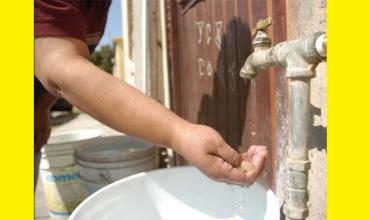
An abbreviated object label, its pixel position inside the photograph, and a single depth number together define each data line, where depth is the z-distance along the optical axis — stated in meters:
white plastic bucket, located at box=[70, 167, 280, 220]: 1.03
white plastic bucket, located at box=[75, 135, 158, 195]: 1.71
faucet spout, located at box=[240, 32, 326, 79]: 0.63
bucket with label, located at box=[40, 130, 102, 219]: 2.15
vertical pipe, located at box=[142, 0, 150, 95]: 3.09
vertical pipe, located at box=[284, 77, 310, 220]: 0.67
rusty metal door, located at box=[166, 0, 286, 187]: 1.11
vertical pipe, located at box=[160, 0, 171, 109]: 2.85
